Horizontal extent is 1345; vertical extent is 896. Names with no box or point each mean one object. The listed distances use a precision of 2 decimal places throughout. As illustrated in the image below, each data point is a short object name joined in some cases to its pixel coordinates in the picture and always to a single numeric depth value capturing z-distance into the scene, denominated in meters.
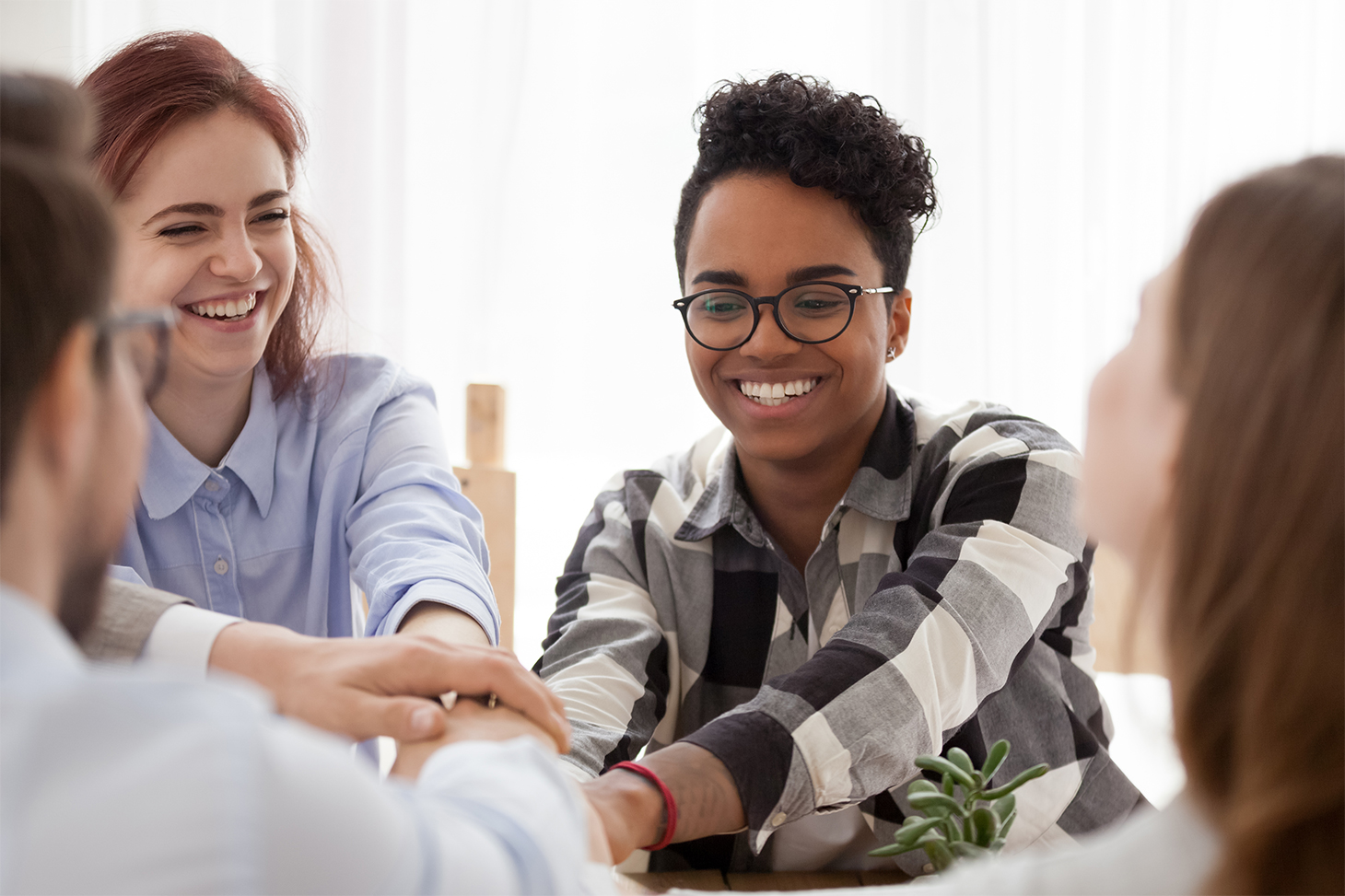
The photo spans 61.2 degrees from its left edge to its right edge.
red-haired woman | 1.50
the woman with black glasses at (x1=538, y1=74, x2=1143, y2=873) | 1.34
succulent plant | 0.89
